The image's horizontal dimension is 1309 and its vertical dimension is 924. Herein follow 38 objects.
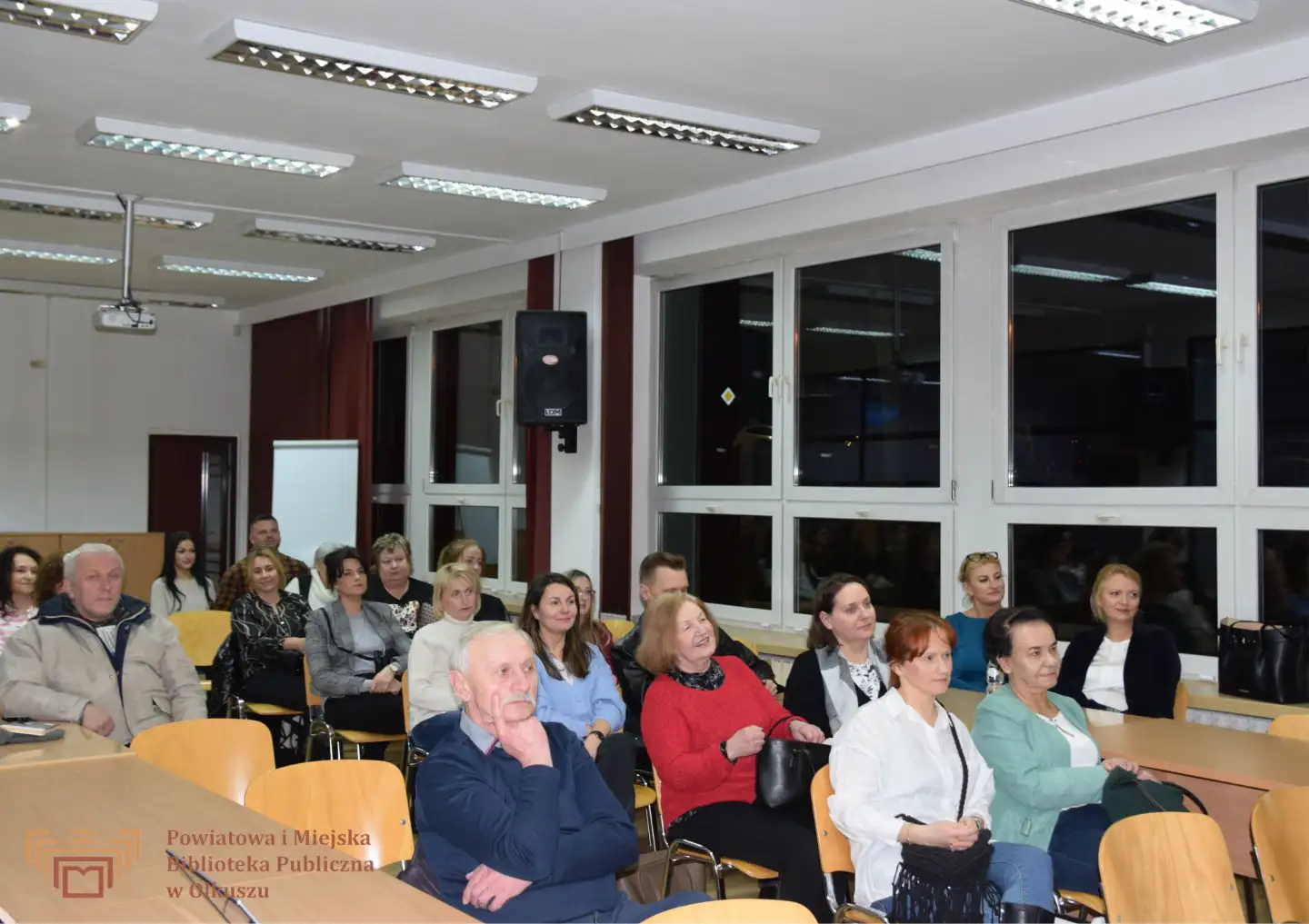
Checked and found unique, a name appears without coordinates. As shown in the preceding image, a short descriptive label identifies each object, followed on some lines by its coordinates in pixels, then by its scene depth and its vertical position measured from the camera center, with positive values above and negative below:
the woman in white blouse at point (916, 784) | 3.17 -0.74
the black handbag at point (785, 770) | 3.70 -0.79
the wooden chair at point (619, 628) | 6.60 -0.68
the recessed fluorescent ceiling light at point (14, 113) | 5.49 +1.65
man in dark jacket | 5.20 -0.65
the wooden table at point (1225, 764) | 3.72 -0.79
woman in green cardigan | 3.52 -0.74
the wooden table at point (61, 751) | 3.64 -0.77
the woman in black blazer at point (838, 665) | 4.29 -0.57
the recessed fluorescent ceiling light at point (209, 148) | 5.78 +1.65
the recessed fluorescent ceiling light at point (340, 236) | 7.86 +1.66
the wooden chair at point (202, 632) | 6.70 -0.74
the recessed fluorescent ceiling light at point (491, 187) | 6.49 +1.65
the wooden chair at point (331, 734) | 5.61 -1.06
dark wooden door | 11.55 +0.02
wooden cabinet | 10.00 -0.43
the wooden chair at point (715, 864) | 3.67 -1.07
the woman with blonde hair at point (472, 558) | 6.52 -0.34
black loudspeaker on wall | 7.69 +0.78
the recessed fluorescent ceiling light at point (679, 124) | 5.26 +1.64
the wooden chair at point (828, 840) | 3.34 -0.90
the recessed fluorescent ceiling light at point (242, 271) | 9.32 +1.69
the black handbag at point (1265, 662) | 4.88 -0.62
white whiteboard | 10.29 -0.04
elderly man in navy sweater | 2.64 -0.68
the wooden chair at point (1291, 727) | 4.31 -0.77
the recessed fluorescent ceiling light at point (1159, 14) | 4.08 +1.60
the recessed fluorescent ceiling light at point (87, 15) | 4.19 +1.61
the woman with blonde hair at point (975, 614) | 5.50 -0.51
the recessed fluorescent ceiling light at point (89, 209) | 7.08 +1.64
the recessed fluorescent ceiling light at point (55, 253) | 8.70 +1.68
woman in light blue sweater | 4.73 -0.66
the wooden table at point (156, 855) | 2.38 -0.78
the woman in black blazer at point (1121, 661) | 4.83 -0.61
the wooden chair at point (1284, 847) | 3.05 -0.83
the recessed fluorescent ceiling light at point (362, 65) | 4.56 +1.62
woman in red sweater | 3.65 -0.75
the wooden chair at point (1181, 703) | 4.88 -0.78
